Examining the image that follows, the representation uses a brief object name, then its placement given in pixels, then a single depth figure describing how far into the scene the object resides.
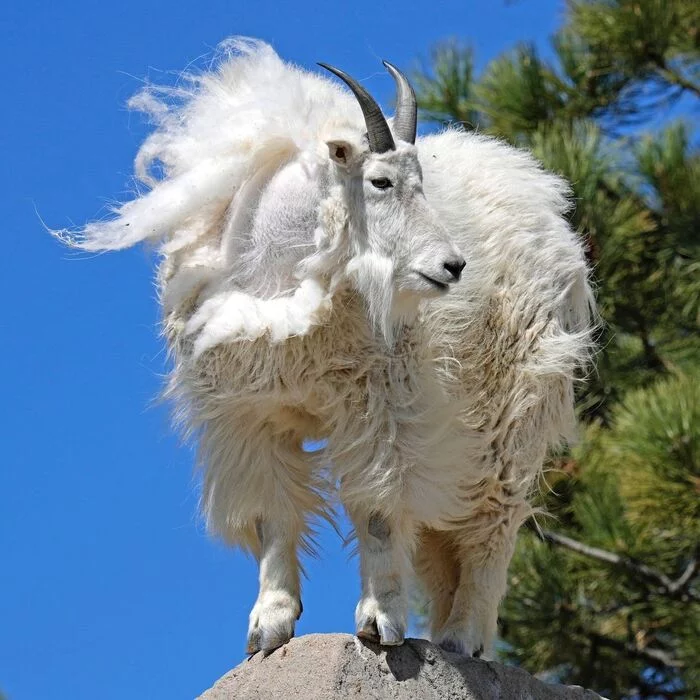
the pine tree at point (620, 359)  18.58
